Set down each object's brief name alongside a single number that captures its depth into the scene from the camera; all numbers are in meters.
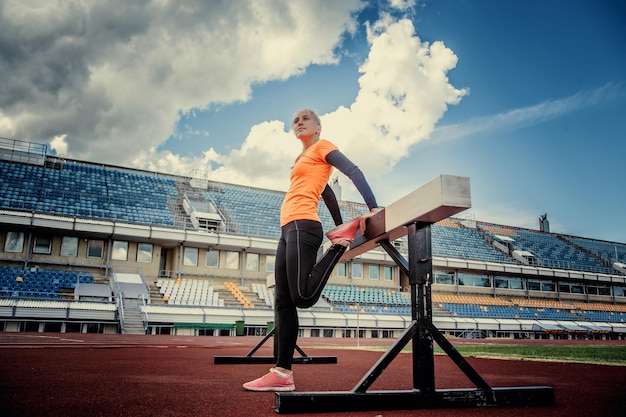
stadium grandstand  20.27
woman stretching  2.83
